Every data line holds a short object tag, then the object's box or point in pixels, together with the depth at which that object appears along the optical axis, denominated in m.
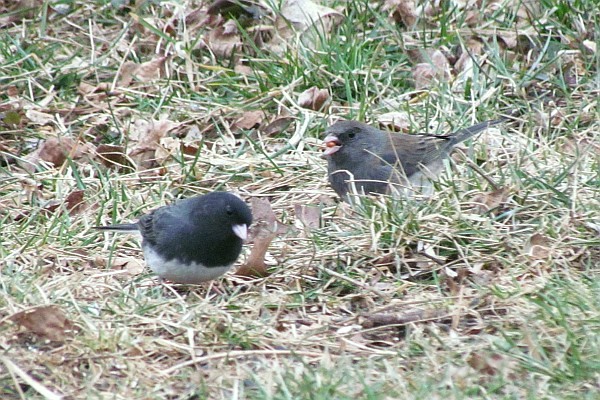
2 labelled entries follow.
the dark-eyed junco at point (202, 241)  7.20
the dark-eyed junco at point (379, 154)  9.05
